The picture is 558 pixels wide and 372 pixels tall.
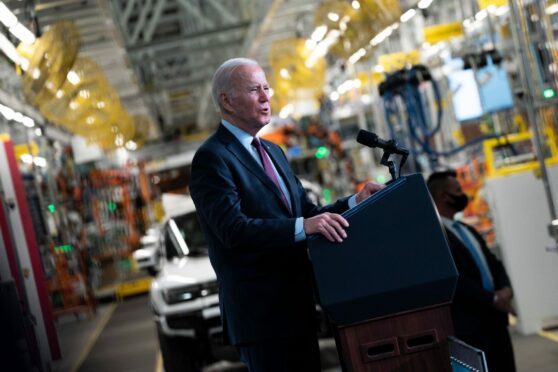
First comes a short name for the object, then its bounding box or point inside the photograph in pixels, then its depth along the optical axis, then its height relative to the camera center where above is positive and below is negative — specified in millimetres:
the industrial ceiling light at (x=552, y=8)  13071 +1247
